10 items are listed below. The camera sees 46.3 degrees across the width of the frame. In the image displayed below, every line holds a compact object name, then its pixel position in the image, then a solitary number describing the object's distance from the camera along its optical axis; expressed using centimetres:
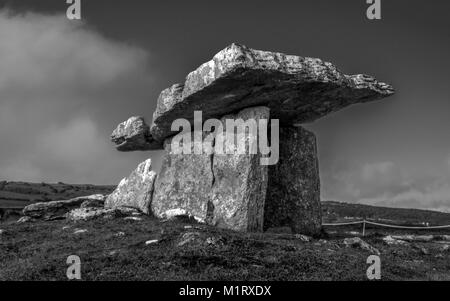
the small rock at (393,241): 2192
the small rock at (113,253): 1434
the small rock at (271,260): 1380
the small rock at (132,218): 2331
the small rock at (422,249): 1980
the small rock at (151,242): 1547
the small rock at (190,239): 1459
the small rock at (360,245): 1858
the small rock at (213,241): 1455
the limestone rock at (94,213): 2383
